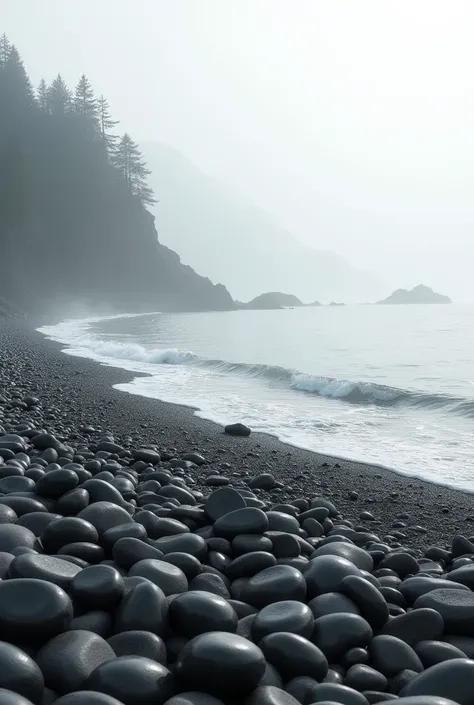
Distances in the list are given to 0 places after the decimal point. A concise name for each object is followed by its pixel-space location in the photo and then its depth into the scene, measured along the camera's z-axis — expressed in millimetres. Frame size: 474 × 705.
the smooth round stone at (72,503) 3508
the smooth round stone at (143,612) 2301
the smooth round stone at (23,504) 3414
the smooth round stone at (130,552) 2881
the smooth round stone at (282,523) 3736
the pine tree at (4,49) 70312
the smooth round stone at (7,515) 3182
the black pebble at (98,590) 2363
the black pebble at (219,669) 1916
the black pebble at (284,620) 2369
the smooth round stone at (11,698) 1592
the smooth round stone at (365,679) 2250
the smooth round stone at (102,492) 3749
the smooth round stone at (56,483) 3650
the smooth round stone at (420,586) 3027
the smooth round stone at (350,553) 3379
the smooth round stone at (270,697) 1937
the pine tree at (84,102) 69625
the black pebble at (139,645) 2141
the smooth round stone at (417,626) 2613
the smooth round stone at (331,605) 2637
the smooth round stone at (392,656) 2383
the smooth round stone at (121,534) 3037
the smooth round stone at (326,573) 2838
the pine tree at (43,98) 67700
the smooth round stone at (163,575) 2639
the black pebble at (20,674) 1767
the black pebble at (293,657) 2193
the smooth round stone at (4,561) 2488
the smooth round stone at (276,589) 2742
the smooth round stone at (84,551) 2859
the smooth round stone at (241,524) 3451
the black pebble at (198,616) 2293
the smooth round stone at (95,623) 2273
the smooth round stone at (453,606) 2686
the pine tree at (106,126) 71000
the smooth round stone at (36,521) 3201
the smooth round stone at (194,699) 1812
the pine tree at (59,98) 67744
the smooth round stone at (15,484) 3844
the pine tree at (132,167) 71000
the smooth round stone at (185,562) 2908
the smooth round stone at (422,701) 1775
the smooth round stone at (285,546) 3342
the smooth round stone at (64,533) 2949
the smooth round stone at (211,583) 2834
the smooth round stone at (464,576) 3232
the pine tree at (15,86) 64438
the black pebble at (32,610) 2055
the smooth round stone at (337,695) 2015
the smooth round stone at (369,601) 2688
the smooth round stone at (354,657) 2400
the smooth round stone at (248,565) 3061
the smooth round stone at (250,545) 3311
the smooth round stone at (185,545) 3140
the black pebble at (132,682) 1816
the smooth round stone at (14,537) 2791
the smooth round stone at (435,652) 2447
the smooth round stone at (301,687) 2073
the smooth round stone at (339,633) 2428
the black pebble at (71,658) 1915
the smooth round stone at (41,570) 2418
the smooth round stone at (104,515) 3244
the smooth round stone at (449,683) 2016
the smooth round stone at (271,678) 2104
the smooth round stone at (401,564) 3579
